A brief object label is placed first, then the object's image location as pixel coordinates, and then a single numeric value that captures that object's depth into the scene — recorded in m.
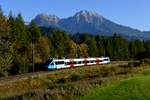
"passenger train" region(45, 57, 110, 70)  47.54
